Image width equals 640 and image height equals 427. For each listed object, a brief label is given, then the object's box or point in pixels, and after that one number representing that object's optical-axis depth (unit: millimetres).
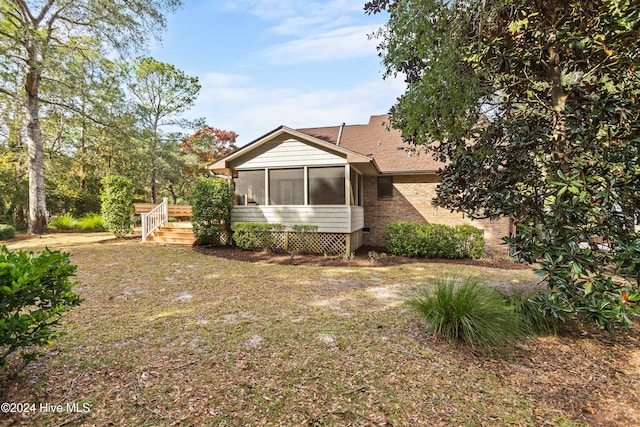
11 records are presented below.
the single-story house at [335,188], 9992
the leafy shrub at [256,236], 10258
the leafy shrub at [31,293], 2148
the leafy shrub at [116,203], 11539
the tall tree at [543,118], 2861
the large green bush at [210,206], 10234
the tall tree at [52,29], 10883
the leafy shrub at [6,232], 10625
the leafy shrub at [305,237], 10070
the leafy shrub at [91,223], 14430
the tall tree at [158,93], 20375
